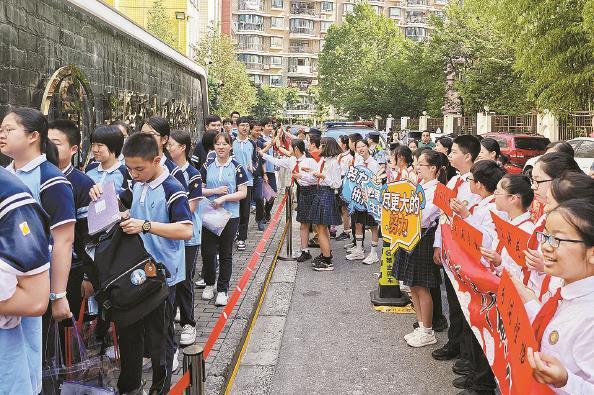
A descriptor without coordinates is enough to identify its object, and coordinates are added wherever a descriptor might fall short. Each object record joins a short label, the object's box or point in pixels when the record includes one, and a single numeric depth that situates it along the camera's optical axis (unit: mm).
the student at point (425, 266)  5379
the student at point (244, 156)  9156
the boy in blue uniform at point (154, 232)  3828
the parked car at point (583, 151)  14414
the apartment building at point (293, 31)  81000
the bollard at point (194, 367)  2924
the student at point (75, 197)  4141
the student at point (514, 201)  4004
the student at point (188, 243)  5164
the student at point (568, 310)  2281
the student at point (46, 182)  3254
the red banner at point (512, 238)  3617
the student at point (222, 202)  6328
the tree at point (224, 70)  28483
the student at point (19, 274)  2152
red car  18609
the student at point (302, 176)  8289
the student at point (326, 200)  8148
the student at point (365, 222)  8719
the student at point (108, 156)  4727
